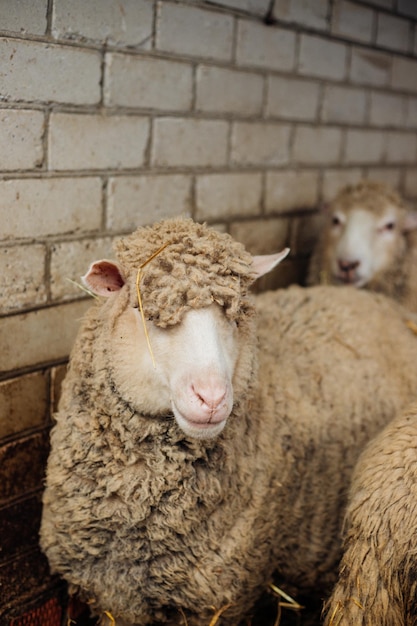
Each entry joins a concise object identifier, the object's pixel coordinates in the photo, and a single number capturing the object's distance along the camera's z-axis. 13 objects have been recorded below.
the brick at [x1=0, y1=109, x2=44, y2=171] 2.94
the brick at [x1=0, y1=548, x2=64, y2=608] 3.14
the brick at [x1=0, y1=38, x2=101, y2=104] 2.90
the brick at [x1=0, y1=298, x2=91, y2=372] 3.12
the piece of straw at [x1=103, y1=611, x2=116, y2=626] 2.70
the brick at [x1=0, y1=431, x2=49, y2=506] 3.17
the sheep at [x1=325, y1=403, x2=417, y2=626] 2.41
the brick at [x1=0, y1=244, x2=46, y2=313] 3.05
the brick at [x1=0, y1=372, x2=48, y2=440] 3.14
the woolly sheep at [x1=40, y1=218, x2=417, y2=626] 2.34
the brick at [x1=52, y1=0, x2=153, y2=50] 3.08
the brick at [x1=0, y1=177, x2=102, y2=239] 3.02
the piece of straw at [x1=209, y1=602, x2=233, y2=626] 2.66
